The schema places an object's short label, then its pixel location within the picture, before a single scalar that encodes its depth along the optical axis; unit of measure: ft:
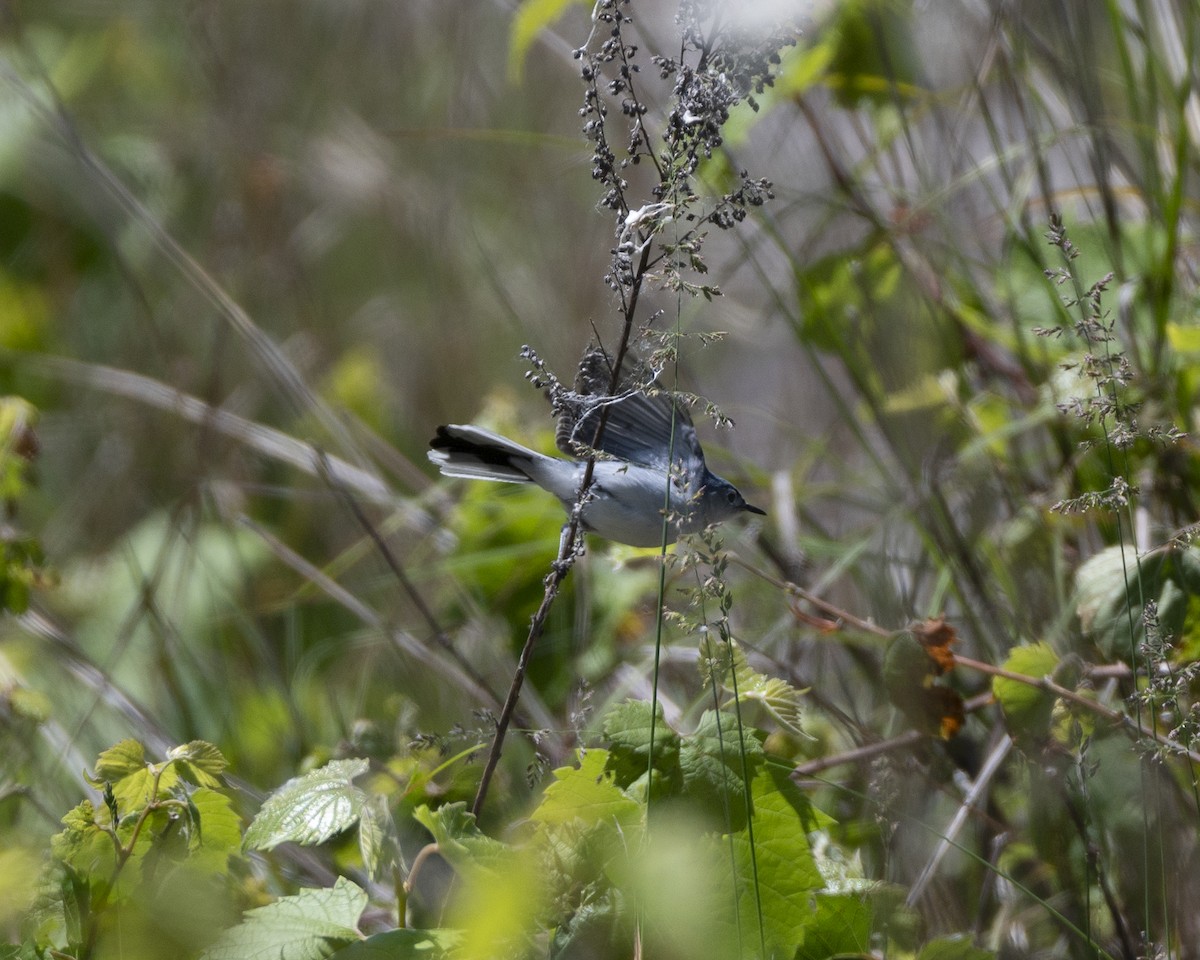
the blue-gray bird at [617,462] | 32.31
